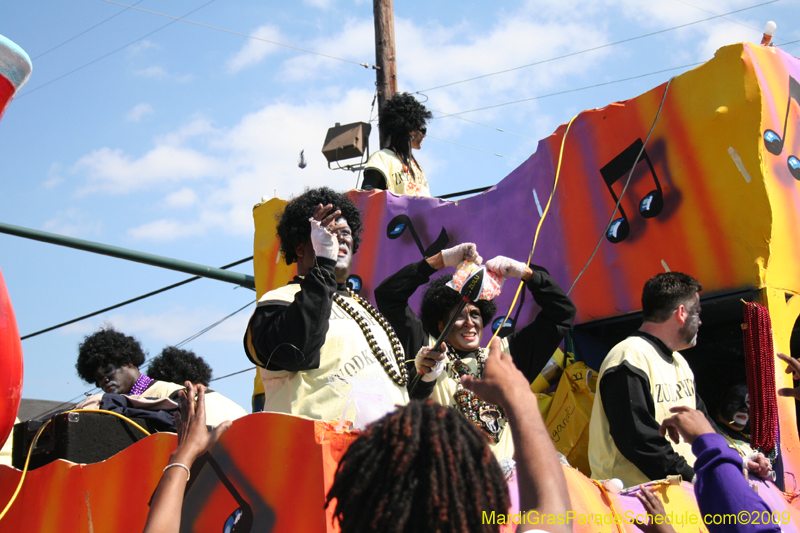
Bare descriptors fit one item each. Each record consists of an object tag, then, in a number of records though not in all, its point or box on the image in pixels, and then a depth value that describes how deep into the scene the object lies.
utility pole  8.78
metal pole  7.79
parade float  2.55
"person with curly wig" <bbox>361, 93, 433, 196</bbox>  6.39
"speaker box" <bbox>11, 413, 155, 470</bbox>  3.54
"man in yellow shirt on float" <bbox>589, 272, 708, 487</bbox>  3.39
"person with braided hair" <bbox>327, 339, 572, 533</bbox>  1.35
